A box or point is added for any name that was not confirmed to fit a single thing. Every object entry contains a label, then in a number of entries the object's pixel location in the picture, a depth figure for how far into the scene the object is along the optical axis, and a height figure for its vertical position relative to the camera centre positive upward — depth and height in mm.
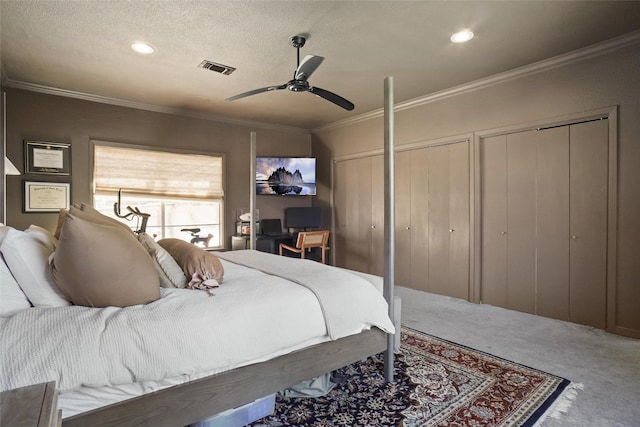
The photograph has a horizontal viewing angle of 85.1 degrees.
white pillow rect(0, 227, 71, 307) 1481 -254
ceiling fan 2621 +1062
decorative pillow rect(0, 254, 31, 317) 1380 -343
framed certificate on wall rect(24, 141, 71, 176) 3961 +630
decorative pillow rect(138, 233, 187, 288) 1860 -310
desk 5254 -457
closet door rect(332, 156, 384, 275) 5246 -31
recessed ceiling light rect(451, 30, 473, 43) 2842 +1468
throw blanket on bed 1844 -463
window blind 4500 +548
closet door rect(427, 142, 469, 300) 4172 -97
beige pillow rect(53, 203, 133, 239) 1749 -16
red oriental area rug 1803 -1065
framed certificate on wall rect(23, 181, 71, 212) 3986 +186
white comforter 1176 -481
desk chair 5074 -442
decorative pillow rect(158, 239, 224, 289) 1817 -297
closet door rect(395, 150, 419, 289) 4758 -55
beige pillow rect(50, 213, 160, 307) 1404 -233
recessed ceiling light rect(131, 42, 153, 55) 3009 +1450
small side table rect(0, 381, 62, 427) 698 -420
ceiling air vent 3420 +1460
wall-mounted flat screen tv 5719 +610
